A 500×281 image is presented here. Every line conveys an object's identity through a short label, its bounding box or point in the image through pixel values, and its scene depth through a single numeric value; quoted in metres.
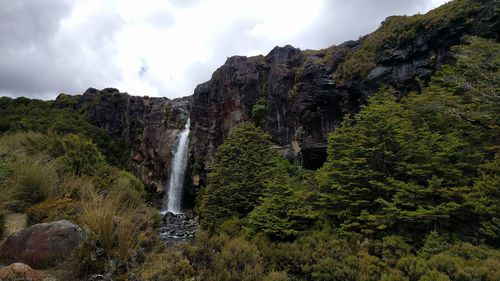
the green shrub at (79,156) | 9.05
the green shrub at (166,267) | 3.71
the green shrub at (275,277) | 5.35
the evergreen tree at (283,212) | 9.14
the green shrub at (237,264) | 5.17
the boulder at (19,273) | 3.05
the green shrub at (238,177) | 12.55
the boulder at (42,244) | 3.80
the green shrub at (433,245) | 6.48
